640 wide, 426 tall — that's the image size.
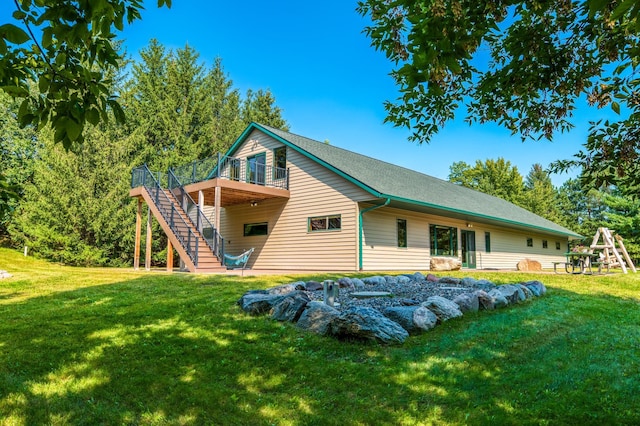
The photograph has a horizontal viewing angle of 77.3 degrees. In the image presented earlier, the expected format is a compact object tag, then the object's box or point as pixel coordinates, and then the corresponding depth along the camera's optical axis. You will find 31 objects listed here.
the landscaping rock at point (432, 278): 9.21
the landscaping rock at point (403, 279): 8.95
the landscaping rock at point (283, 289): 6.57
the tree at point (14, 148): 22.25
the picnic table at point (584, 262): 12.59
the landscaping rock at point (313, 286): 7.46
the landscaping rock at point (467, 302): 5.71
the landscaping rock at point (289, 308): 5.01
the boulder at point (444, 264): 15.60
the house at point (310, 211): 13.63
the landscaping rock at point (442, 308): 5.16
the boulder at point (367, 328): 4.24
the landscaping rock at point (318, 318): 4.52
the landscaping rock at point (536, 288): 7.74
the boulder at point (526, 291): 7.24
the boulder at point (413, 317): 4.67
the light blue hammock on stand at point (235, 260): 13.28
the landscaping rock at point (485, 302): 6.08
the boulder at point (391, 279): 8.79
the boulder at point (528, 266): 19.36
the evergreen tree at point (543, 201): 41.47
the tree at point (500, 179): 40.41
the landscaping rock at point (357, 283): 7.96
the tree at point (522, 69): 2.29
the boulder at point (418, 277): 9.62
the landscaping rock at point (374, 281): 8.37
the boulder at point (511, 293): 6.67
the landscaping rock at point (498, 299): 6.25
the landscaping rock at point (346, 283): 8.02
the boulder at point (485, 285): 7.94
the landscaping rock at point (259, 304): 5.40
